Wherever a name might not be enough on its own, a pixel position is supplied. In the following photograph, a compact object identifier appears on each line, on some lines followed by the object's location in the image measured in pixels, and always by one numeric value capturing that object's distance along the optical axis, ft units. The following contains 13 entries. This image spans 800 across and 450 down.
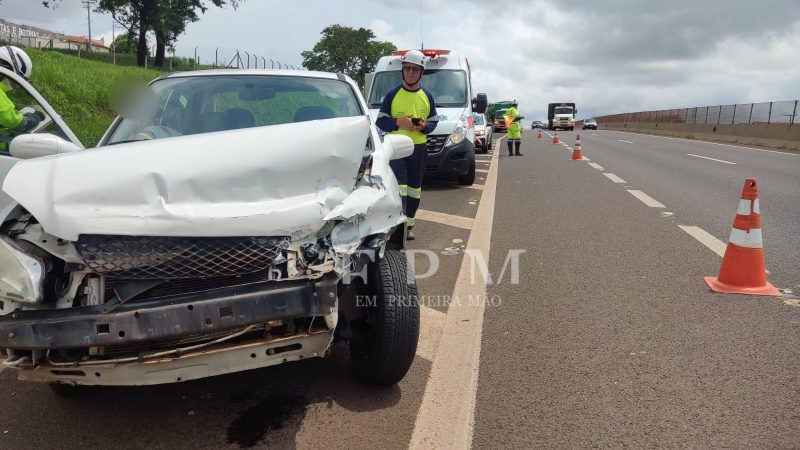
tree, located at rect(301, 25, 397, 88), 259.80
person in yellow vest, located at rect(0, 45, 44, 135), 12.90
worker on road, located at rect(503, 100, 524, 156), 55.98
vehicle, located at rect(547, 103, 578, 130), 194.65
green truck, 153.80
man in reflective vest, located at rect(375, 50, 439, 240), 18.72
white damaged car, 7.32
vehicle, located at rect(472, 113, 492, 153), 57.41
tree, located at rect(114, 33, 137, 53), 181.66
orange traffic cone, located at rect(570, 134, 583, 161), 53.86
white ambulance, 30.68
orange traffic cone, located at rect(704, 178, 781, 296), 14.62
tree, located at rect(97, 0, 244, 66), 144.15
